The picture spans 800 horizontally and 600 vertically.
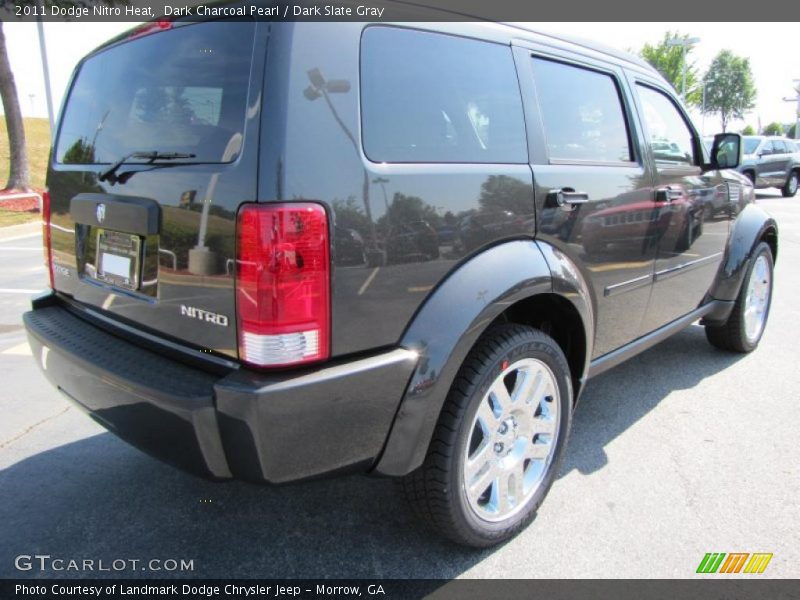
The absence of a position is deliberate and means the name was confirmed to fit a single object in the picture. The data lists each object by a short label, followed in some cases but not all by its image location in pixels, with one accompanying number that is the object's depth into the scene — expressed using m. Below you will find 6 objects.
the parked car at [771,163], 17.27
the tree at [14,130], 15.42
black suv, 1.61
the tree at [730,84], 59.44
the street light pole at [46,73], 14.77
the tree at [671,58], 34.94
